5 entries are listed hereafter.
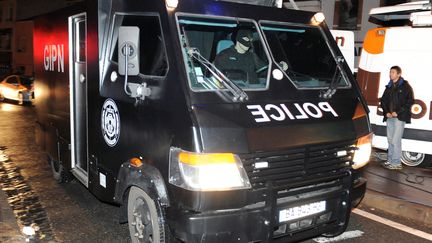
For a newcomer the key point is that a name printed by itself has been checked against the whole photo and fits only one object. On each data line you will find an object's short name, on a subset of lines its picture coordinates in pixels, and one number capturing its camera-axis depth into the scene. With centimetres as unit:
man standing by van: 746
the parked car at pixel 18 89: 1823
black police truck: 335
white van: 766
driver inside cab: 391
